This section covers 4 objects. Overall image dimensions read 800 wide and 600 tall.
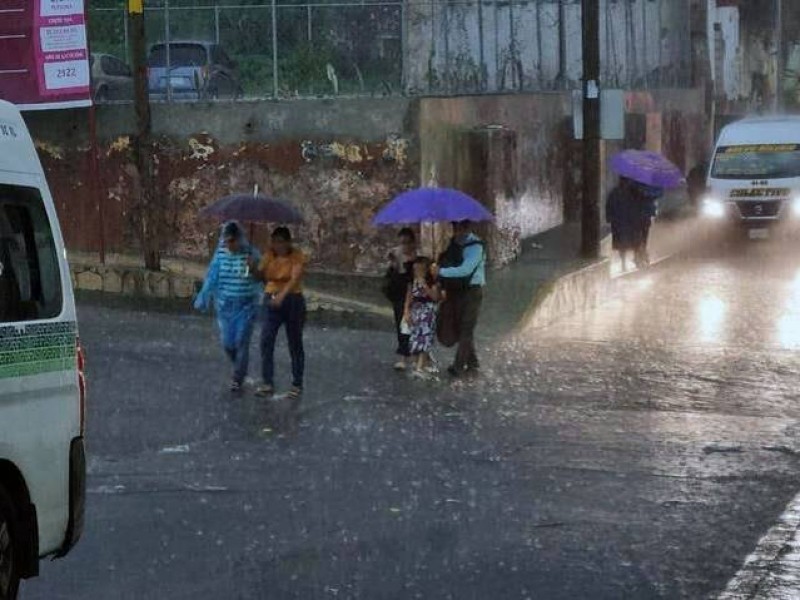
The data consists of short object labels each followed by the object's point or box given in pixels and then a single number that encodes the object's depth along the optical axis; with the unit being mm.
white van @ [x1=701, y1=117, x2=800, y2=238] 29266
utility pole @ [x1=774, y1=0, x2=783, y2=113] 48219
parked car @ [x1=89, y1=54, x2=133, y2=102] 24031
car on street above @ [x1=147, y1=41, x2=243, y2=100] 22969
